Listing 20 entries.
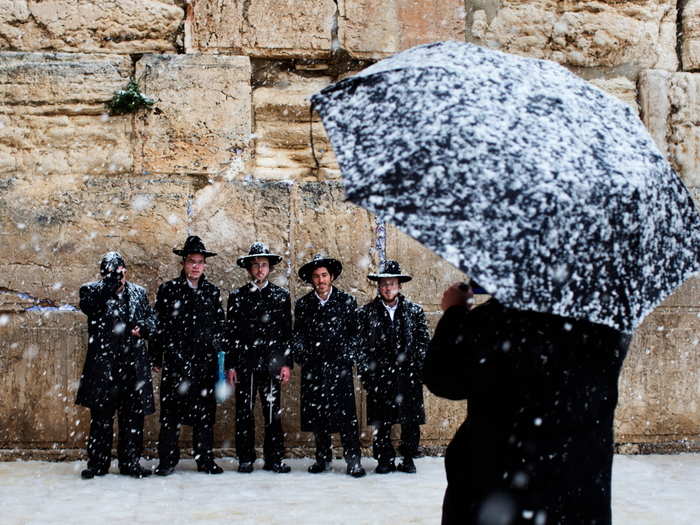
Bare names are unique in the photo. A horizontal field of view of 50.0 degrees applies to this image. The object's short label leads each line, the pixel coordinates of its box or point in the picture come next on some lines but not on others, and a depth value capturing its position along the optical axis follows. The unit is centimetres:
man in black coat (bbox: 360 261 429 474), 576
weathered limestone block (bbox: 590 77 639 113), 681
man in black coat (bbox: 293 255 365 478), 568
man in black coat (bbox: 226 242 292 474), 573
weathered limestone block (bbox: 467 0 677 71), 675
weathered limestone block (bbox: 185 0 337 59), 648
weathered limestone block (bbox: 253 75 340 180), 661
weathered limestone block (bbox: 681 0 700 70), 691
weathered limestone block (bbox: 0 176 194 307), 612
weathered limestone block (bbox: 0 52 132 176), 627
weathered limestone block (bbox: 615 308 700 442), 648
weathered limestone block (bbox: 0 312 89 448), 595
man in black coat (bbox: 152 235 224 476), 562
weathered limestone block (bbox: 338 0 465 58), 656
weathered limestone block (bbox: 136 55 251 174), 638
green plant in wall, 630
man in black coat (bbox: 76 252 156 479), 540
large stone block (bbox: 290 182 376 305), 641
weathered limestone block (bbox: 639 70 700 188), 677
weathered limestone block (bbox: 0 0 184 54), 632
